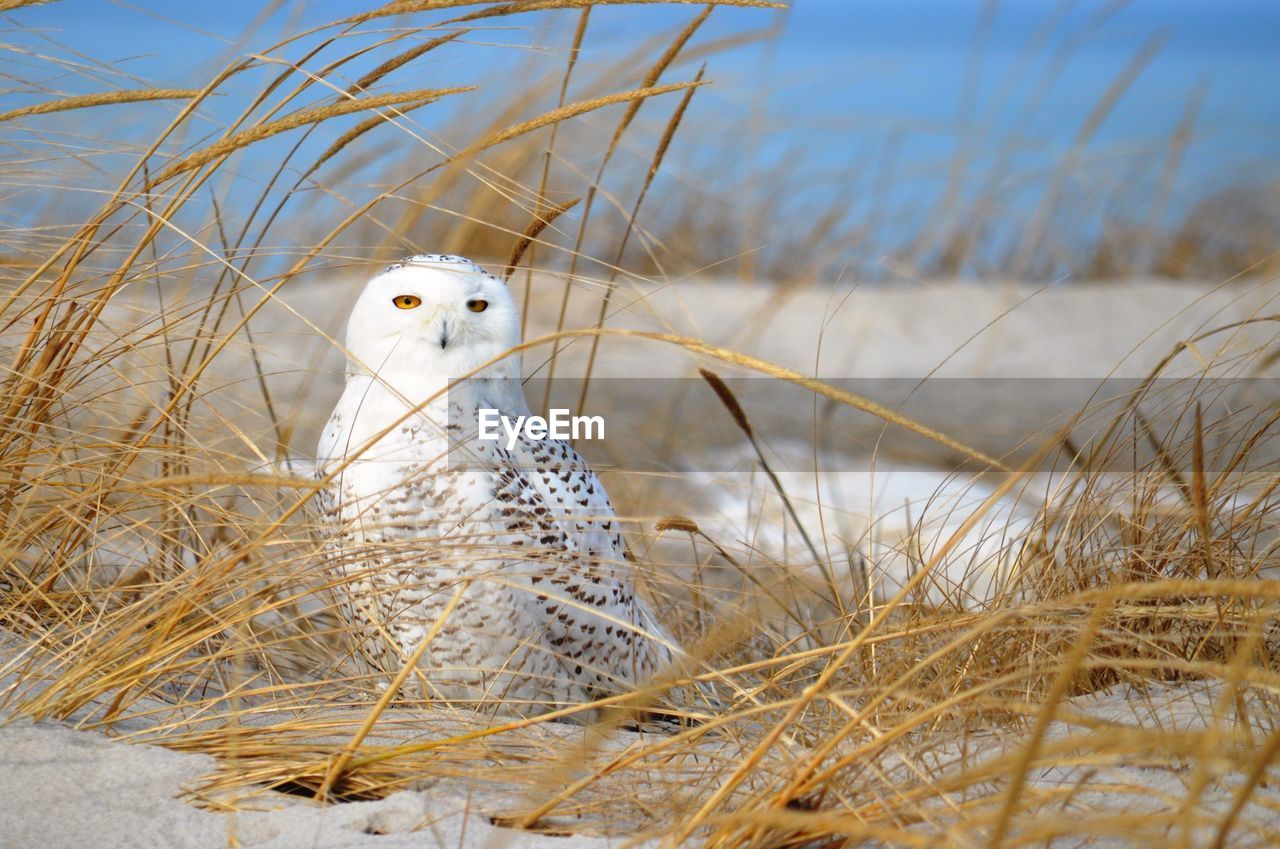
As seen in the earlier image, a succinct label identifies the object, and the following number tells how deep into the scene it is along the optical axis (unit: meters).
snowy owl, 10.06
